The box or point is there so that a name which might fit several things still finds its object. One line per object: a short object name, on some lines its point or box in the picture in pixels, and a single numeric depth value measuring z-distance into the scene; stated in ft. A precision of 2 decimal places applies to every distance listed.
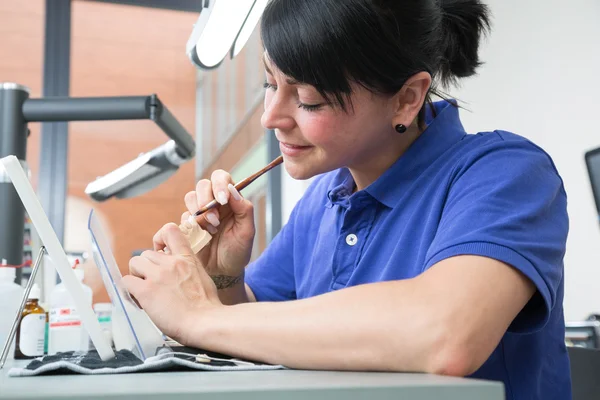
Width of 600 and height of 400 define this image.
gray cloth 1.92
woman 2.24
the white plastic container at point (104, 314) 5.33
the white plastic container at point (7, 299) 4.03
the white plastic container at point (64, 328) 4.59
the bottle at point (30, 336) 4.19
